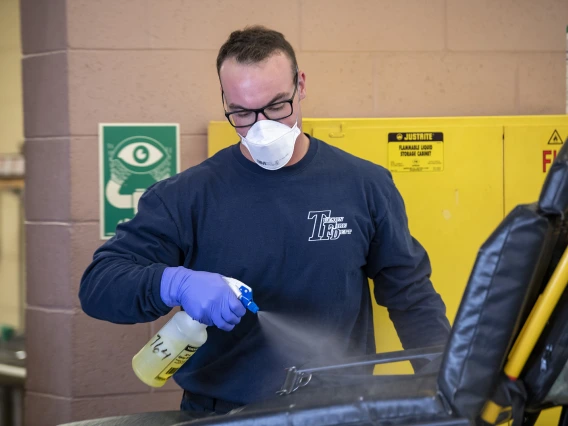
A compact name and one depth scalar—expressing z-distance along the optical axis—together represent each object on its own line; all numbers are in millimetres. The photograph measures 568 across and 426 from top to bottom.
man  2770
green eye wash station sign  3277
